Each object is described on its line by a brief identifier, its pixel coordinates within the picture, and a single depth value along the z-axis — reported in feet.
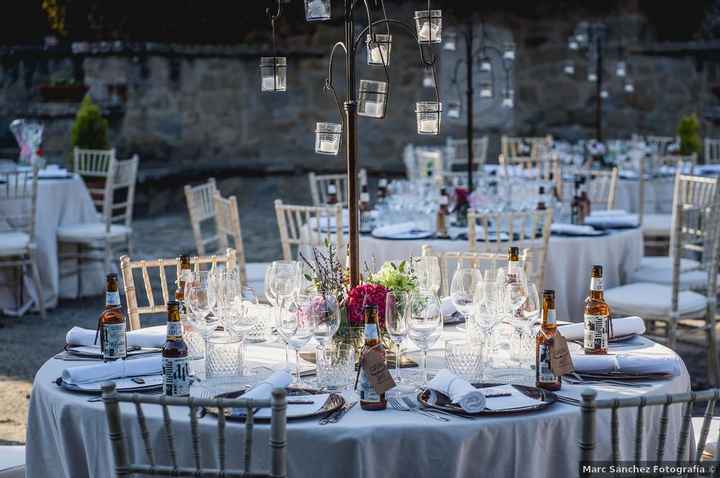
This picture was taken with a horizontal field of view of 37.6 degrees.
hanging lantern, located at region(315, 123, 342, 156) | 10.18
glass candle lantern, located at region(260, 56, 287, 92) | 10.76
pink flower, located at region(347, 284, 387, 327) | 9.12
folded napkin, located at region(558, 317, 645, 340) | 10.03
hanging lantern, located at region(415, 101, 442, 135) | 9.95
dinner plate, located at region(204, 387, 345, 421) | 7.86
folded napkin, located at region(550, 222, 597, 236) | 17.44
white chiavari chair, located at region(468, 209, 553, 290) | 15.76
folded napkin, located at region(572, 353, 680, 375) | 8.86
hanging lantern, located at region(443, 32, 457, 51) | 21.38
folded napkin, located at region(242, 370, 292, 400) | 8.03
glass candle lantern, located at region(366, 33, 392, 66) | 10.12
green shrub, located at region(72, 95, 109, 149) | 29.12
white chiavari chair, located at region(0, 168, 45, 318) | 21.53
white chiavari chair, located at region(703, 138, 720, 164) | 31.89
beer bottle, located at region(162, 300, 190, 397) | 8.50
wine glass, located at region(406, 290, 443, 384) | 8.68
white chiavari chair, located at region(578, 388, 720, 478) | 6.68
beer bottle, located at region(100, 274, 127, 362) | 9.62
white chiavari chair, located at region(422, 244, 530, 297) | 12.27
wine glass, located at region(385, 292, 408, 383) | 8.59
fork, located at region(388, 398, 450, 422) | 7.88
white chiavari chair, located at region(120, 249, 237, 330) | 11.83
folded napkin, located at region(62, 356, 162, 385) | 8.77
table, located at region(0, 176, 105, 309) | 22.66
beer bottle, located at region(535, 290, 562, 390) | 8.56
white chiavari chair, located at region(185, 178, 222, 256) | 17.99
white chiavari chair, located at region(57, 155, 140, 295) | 23.45
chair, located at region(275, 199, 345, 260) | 17.02
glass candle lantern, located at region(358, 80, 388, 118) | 9.96
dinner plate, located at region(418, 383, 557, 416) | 7.90
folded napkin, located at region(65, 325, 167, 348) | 10.08
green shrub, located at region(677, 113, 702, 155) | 29.43
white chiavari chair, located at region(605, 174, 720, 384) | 16.02
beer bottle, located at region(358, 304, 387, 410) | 8.13
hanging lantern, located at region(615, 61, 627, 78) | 32.65
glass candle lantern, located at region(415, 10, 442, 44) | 10.23
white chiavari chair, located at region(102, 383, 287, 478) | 6.83
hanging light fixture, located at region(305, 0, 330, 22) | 9.93
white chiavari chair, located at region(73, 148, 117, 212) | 26.73
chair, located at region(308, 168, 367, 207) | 21.44
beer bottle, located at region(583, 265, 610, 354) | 9.55
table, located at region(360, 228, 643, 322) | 17.01
